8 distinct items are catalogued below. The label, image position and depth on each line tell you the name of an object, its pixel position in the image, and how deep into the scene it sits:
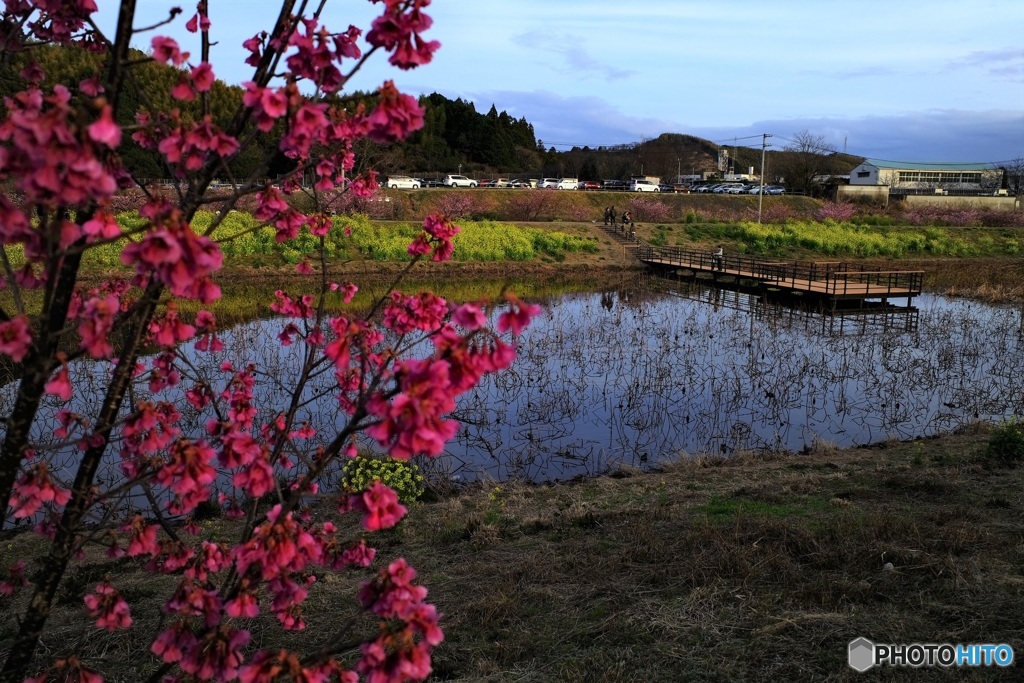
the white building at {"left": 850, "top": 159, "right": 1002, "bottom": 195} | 83.21
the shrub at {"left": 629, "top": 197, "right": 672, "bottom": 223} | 50.81
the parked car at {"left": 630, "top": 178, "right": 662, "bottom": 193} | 58.47
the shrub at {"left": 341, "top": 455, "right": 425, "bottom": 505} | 8.41
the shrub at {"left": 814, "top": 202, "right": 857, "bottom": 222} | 53.60
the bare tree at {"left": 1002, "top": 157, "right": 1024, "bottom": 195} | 82.32
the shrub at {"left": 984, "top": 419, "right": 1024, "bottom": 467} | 8.60
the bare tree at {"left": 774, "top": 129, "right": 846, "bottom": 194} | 70.19
